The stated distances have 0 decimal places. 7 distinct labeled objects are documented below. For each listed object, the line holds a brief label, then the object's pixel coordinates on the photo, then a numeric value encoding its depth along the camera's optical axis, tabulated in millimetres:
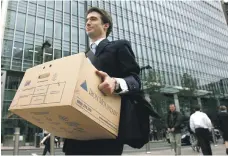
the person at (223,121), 7066
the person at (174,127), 7051
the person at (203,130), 6129
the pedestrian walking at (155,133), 26570
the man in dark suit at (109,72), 1297
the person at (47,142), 8789
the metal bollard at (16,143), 6246
